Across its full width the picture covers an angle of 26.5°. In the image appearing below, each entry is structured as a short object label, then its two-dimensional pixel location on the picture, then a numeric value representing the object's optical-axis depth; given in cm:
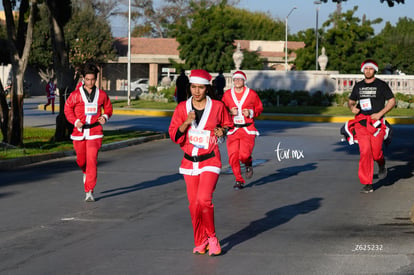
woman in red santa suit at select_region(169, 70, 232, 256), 812
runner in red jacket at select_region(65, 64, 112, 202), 1214
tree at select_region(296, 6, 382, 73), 6869
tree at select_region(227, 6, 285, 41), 9806
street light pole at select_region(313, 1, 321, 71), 6661
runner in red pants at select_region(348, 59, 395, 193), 1288
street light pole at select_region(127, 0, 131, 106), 4236
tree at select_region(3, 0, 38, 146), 1977
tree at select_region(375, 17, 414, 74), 6938
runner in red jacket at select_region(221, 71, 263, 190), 1375
